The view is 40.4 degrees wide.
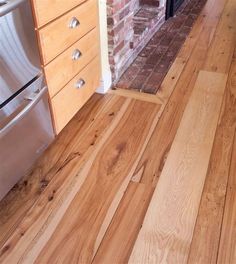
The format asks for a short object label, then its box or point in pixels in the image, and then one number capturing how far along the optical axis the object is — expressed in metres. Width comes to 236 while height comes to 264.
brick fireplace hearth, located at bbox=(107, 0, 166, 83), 1.92
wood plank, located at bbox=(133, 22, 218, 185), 1.51
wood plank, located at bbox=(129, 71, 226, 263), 1.18
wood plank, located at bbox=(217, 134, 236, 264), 1.15
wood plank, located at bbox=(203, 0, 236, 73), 2.37
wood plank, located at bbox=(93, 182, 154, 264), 1.16
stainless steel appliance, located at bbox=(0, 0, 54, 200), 1.13
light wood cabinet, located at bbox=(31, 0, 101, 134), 1.33
